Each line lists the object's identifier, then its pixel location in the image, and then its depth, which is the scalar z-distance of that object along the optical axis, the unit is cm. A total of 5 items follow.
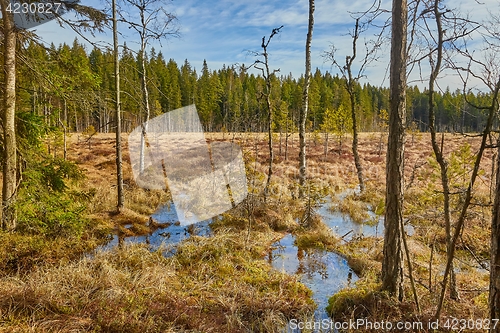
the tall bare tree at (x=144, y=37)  1116
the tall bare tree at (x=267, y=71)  1107
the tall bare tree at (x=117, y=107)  916
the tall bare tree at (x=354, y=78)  1259
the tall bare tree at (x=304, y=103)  1048
